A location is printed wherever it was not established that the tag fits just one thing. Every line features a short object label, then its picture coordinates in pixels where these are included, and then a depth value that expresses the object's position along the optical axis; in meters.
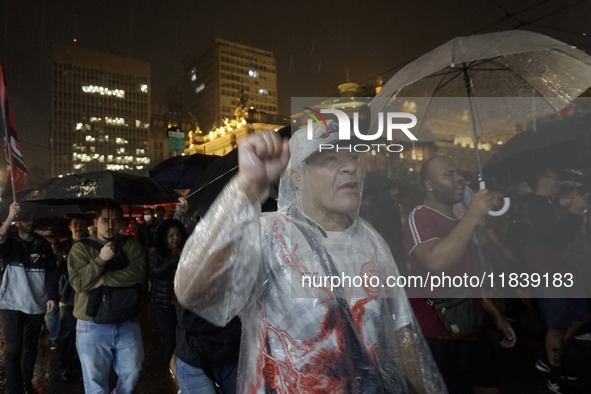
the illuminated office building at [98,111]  90.69
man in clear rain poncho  1.12
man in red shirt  2.03
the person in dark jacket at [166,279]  4.04
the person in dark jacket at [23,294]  3.83
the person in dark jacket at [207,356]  2.40
